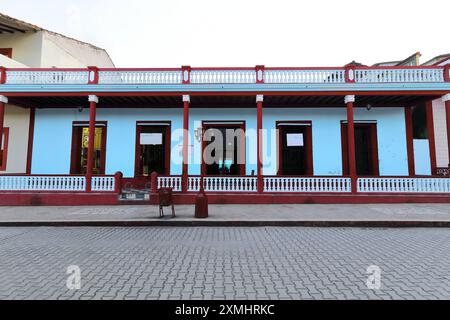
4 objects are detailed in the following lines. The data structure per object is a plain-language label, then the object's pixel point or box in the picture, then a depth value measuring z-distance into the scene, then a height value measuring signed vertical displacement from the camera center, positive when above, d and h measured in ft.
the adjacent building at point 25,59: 39.42 +22.80
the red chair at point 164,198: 24.53 -2.20
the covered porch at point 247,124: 32.86 +8.02
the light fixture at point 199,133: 36.10 +6.17
